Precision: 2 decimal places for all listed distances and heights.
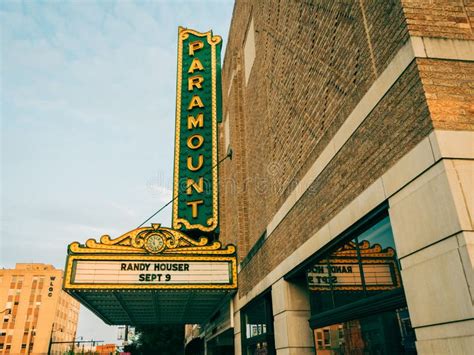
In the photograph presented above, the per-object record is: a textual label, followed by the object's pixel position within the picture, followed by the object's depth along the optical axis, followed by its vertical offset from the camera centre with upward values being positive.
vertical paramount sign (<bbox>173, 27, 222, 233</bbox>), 14.95 +8.52
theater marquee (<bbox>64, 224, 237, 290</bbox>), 12.41 +2.81
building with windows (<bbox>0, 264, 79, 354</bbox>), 85.19 +10.85
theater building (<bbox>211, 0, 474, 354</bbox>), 3.73 +2.08
